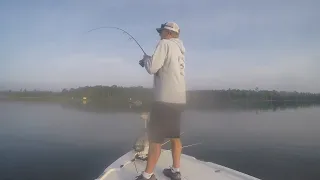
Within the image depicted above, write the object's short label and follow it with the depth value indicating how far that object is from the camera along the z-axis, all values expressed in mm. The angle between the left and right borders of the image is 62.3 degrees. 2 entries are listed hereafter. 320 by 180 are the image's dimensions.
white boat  3305
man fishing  2832
